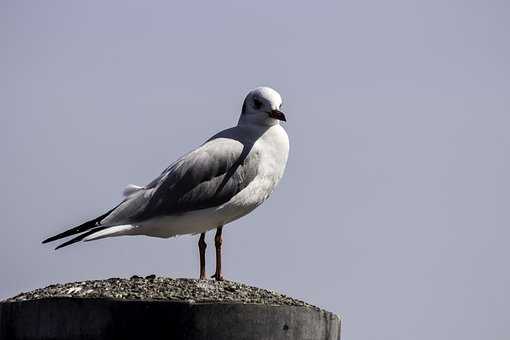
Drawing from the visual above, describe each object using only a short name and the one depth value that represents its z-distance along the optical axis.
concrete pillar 14.04
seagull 22.97
